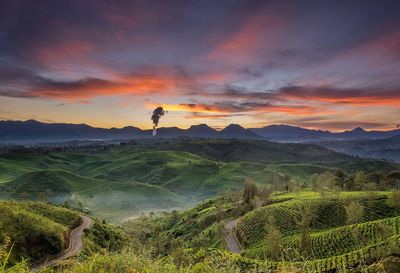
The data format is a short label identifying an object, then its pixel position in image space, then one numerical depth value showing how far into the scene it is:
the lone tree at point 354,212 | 100.84
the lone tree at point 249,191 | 154.27
